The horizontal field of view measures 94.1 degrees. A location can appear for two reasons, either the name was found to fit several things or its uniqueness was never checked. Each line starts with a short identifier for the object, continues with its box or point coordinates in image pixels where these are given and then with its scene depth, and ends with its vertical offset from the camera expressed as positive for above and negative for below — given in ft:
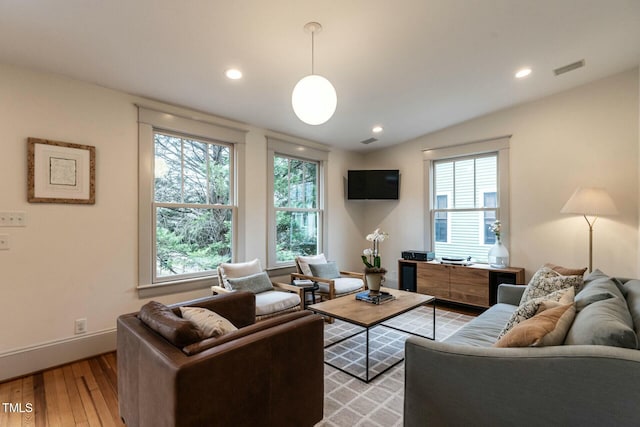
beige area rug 6.38 -4.30
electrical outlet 8.90 -3.32
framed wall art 8.24 +1.26
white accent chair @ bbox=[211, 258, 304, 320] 10.05 -2.91
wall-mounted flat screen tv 16.78 +1.76
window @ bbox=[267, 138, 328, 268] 14.06 +0.70
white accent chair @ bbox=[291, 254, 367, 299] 12.22 -2.93
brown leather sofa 4.08 -2.51
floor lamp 10.07 +0.42
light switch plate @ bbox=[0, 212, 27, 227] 7.84 -0.10
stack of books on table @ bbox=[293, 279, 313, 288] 12.62 -2.93
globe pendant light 6.67 +2.64
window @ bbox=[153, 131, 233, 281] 10.89 +0.38
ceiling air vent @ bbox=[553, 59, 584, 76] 10.05 +5.09
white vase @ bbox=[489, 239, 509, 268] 12.79 -1.72
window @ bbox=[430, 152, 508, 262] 14.16 +0.56
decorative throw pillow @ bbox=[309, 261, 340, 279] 13.46 -2.53
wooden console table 12.59 -2.93
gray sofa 3.49 -2.18
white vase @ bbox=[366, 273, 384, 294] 10.00 -2.21
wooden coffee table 7.89 -2.79
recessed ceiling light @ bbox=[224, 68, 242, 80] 9.09 +4.41
